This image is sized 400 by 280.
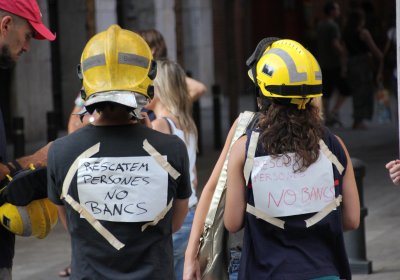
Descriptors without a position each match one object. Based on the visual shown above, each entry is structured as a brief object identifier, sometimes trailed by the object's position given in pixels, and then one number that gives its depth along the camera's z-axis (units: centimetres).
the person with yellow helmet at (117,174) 627
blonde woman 1052
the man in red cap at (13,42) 684
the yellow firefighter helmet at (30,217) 669
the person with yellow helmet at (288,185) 676
